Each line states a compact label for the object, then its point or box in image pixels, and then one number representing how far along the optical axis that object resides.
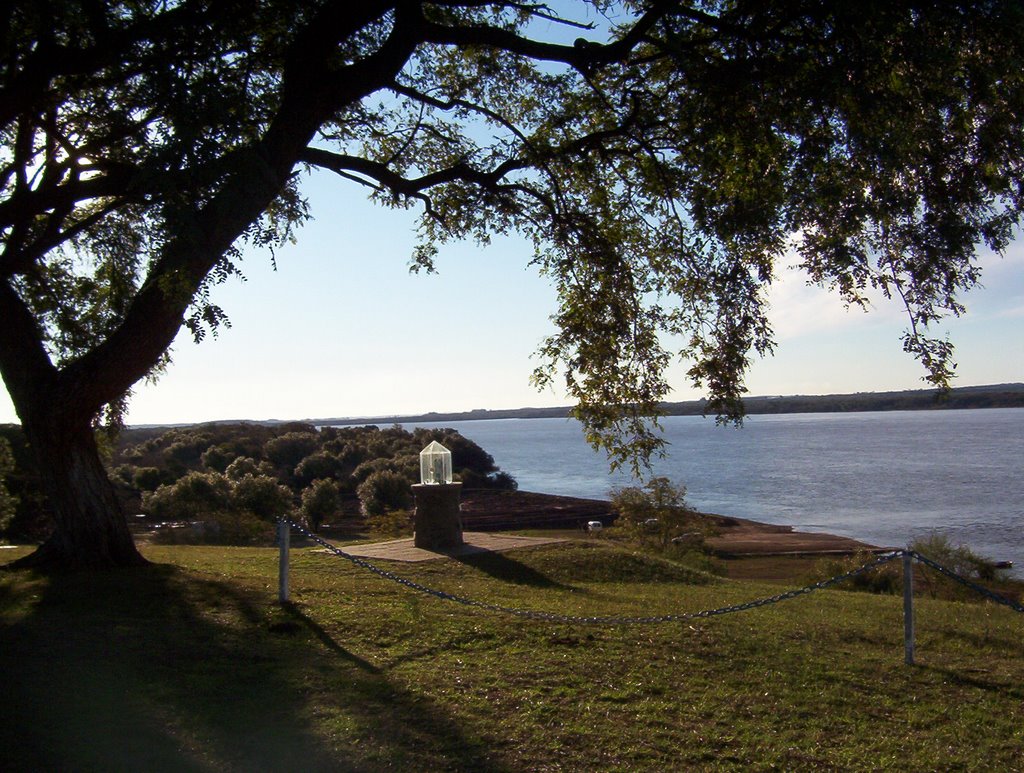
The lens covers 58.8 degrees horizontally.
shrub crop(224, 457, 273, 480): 37.46
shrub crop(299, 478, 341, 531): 32.41
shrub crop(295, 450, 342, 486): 46.06
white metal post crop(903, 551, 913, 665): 7.86
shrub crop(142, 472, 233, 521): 28.31
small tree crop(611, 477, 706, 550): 27.77
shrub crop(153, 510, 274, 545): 22.08
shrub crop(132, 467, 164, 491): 38.21
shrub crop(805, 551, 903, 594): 18.50
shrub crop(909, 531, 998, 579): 23.05
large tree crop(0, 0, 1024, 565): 7.91
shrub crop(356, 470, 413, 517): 34.81
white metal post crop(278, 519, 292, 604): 8.83
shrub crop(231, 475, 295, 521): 27.91
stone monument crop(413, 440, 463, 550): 14.00
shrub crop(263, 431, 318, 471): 51.22
